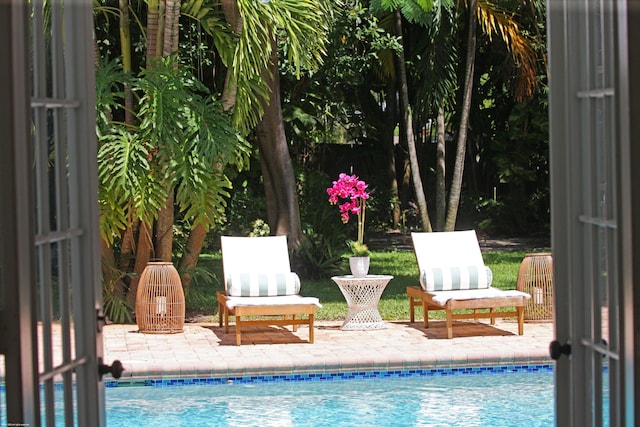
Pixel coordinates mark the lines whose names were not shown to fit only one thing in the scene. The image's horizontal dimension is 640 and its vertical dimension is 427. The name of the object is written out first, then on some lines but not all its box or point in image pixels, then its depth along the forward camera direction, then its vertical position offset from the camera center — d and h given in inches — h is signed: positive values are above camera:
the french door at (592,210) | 157.0 -3.2
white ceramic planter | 562.4 -28.8
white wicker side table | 556.3 -41.6
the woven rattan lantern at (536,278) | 574.5 -35.9
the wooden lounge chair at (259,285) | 515.4 -33.5
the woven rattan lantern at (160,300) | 542.4 -39.0
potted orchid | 568.0 -2.1
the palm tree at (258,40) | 568.4 +57.2
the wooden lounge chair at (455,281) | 529.8 -34.9
